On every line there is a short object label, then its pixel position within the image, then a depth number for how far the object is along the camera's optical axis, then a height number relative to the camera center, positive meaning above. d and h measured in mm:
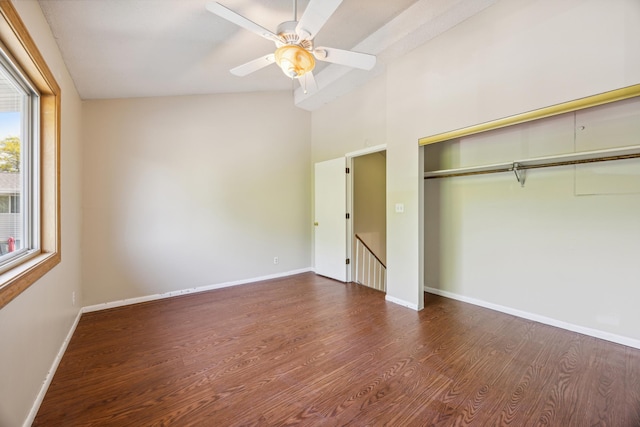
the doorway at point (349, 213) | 4234 -32
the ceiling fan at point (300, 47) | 1607 +1210
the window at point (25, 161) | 1476 +361
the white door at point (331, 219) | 4238 -132
